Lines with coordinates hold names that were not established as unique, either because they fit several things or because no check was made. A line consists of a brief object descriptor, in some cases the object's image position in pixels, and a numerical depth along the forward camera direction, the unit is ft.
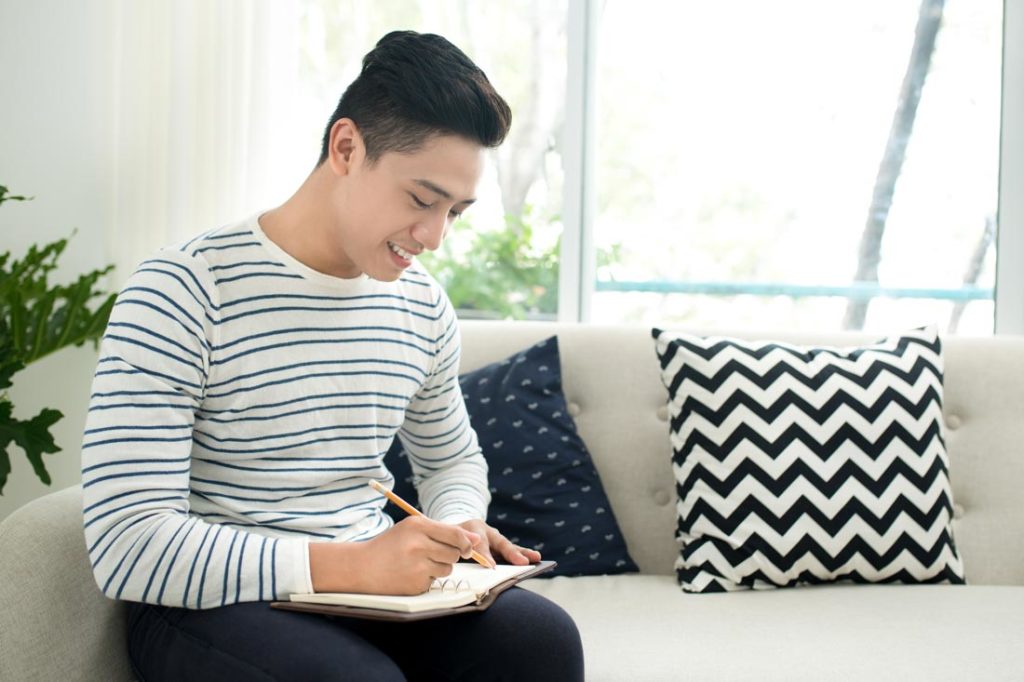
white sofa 3.96
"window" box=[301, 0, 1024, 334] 7.63
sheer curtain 7.57
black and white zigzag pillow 5.47
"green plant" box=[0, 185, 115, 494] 6.34
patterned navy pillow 5.74
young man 3.52
